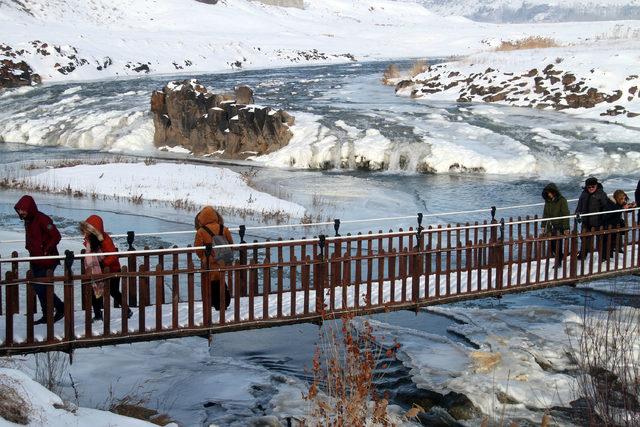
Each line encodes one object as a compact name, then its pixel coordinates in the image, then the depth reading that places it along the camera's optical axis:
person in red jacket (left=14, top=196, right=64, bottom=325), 9.70
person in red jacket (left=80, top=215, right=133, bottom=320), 9.74
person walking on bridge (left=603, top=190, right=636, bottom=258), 13.34
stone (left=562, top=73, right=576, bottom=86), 40.28
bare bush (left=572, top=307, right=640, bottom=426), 7.19
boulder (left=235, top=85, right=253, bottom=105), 40.00
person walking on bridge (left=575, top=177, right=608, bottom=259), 13.13
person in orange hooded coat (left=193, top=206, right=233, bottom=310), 10.28
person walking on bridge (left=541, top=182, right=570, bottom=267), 12.95
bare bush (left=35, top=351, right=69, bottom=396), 8.72
